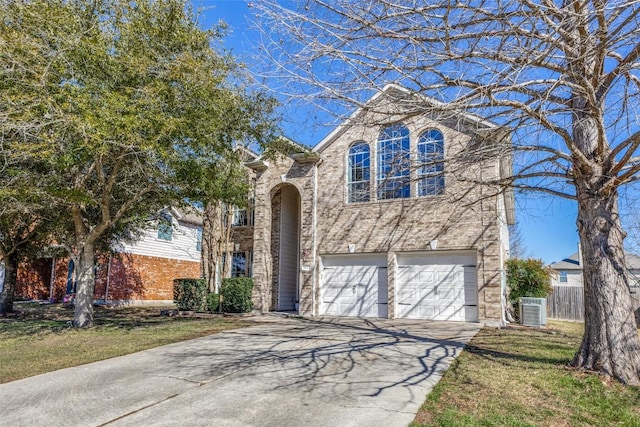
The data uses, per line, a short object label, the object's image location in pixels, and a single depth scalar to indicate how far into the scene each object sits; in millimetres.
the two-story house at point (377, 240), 12875
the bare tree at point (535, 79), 5230
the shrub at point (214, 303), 16647
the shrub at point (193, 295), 16766
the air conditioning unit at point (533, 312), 12906
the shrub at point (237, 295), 15914
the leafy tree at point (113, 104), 8430
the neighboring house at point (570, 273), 35844
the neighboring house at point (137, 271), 21355
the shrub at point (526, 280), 14062
